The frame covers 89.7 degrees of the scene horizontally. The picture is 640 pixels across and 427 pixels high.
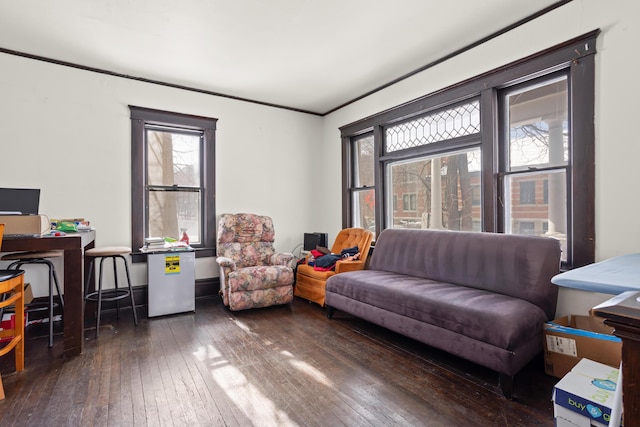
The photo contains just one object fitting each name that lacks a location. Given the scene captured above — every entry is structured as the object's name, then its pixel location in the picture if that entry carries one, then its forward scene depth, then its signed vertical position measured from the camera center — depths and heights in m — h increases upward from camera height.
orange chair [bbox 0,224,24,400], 2.20 -0.75
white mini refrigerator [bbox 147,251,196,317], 3.52 -0.75
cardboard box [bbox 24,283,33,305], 3.07 -0.76
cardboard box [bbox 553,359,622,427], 1.45 -0.86
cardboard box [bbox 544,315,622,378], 1.95 -0.83
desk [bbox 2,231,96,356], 2.39 -0.54
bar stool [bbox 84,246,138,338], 3.10 -0.74
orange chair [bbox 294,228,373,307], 3.78 -0.64
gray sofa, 2.04 -0.63
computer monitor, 3.01 +0.15
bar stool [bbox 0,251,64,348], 2.71 -0.41
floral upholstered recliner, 3.63 -0.63
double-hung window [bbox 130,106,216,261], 3.86 +0.49
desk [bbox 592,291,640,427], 0.73 -0.32
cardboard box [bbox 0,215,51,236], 2.38 -0.07
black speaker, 4.80 -0.38
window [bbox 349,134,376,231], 4.56 +0.45
